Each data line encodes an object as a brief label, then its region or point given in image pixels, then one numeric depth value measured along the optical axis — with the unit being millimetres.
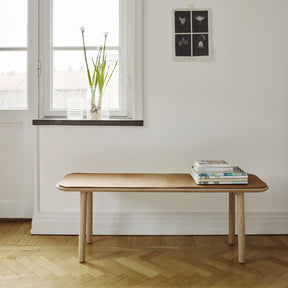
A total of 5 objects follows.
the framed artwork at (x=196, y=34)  2762
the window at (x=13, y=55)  2971
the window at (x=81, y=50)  2912
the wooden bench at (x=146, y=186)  2199
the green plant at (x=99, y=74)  2822
